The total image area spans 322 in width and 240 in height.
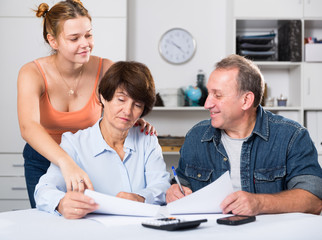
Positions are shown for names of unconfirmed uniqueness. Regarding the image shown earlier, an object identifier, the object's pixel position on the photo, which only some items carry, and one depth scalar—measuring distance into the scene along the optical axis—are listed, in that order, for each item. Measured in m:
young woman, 1.82
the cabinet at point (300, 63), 3.75
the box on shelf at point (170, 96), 3.83
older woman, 1.53
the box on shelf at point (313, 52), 3.76
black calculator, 0.98
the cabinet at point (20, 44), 3.62
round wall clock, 4.09
